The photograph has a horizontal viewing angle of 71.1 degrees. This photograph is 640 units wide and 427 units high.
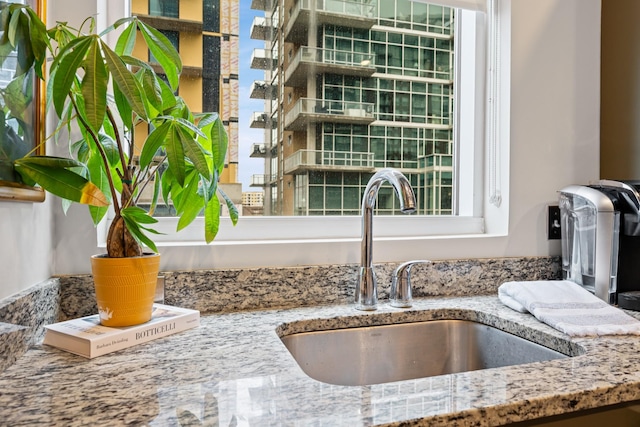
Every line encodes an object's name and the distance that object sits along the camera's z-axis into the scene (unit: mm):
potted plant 655
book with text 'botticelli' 744
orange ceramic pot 786
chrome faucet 1078
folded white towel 886
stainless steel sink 990
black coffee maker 1113
